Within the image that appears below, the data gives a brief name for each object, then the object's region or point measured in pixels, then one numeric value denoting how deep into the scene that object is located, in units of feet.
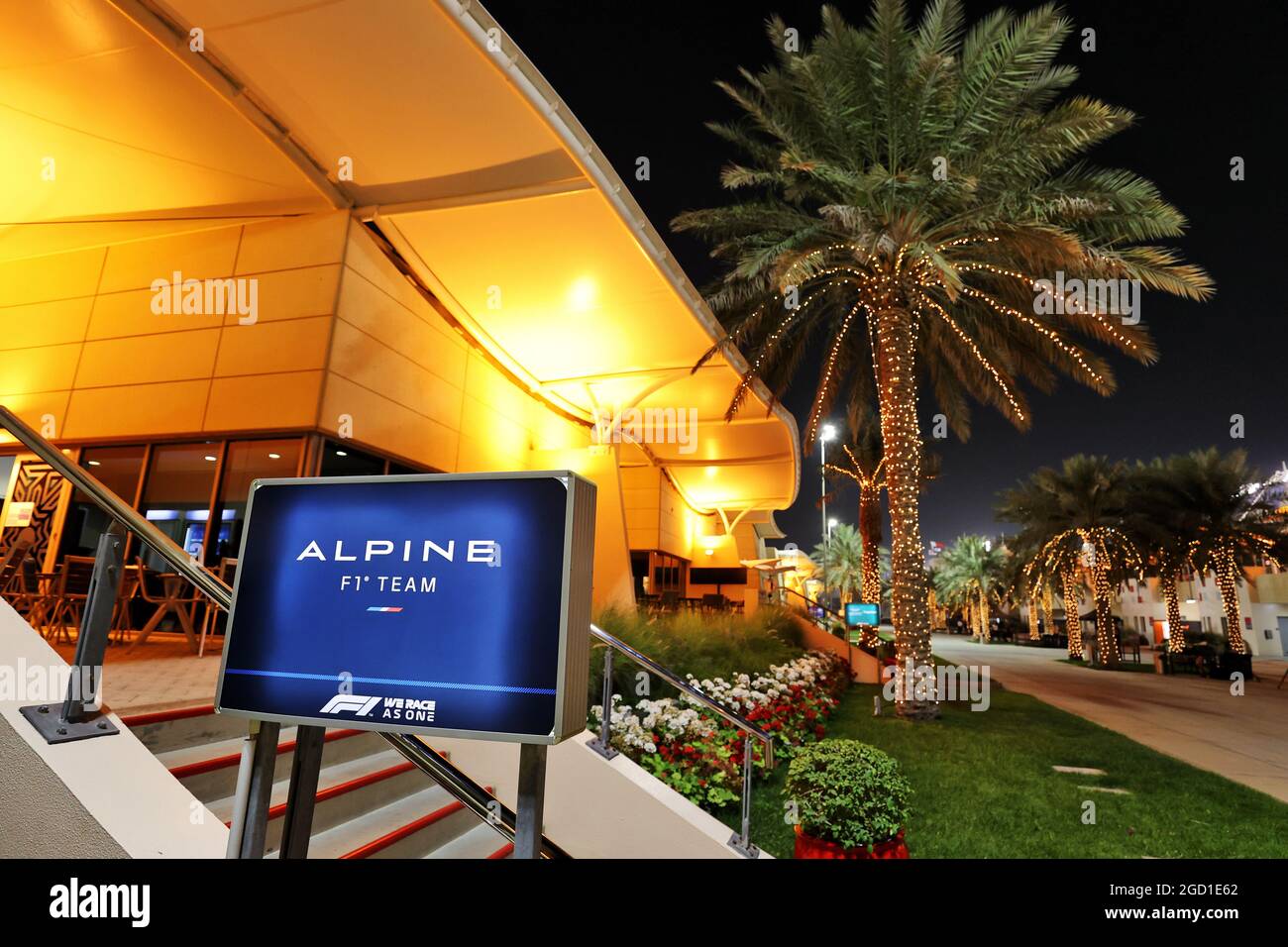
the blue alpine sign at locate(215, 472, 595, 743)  6.06
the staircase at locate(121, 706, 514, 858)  12.52
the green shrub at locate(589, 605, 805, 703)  28.37
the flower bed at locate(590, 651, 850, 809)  21.42
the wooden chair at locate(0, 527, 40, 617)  21.80
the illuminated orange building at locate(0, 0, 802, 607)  22.81
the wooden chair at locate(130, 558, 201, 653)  22.89
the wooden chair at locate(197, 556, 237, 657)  26.96
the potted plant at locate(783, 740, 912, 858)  15.40
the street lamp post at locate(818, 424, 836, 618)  84.77
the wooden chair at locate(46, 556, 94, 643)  22.79
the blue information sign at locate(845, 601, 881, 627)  73.38
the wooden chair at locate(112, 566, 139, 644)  26.12
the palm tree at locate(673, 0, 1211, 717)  35.60
